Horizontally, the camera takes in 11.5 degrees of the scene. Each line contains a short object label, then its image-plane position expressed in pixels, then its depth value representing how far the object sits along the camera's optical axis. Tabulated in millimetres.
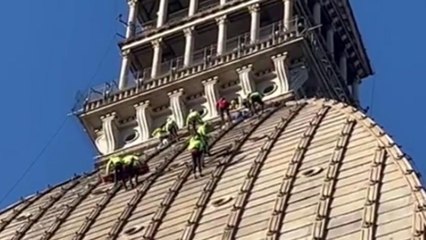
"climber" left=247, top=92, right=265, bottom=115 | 63059
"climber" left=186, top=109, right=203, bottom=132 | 60688
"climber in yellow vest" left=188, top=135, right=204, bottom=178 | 55500
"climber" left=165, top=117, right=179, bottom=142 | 63781
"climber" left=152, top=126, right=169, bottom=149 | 64062
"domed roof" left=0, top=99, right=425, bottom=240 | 46375
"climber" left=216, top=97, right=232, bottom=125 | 63250
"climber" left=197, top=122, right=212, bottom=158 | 56538
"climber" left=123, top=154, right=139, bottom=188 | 57938
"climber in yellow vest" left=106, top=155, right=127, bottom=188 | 57912
